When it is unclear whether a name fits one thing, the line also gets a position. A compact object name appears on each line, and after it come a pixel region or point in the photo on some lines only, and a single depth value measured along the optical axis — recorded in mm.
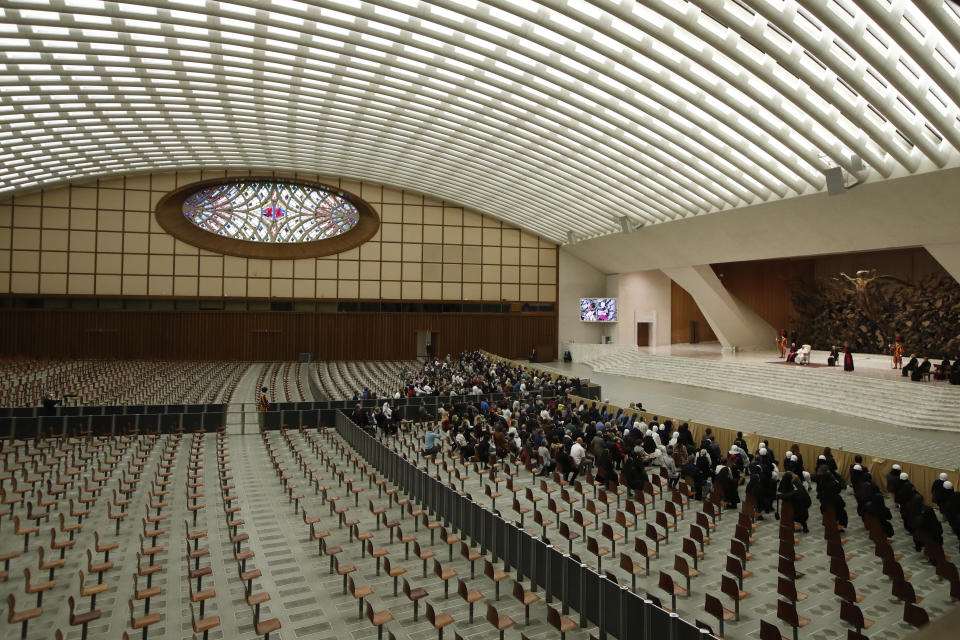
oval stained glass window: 32906
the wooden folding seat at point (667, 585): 5758
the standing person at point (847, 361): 20766
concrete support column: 28359
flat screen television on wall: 35375
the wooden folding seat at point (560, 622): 5220
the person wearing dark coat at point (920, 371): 17969
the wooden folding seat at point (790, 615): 5107
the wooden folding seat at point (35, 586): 5633
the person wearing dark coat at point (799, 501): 8266
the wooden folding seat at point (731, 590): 5613
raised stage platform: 14156
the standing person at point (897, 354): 21141
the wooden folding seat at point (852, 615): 5009
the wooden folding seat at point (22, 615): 4988
